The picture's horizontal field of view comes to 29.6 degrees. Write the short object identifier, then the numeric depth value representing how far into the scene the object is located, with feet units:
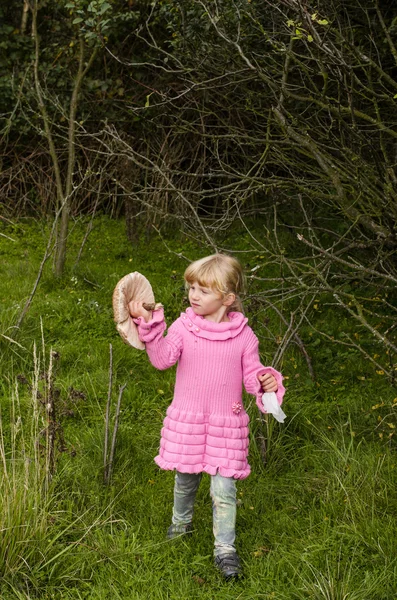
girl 9.94
